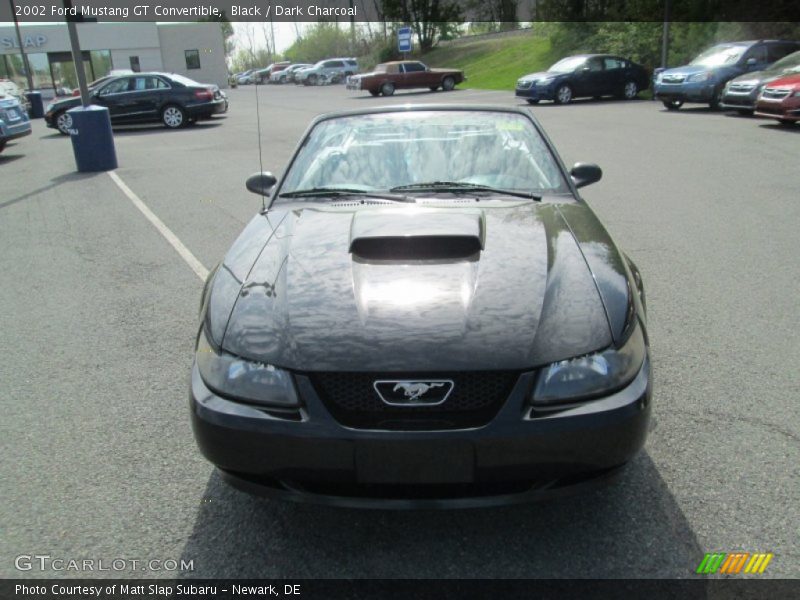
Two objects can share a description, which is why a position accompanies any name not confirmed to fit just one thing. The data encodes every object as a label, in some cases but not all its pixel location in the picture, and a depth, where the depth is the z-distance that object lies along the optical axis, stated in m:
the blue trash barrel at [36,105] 27.50
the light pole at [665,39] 24.80
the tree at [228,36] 64.43
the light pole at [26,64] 32.95
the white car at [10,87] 18.69
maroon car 33.69
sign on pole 43.22
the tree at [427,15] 57.22
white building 40.53
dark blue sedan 22.94
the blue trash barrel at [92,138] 11.98
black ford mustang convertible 2.11
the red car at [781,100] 13.73
